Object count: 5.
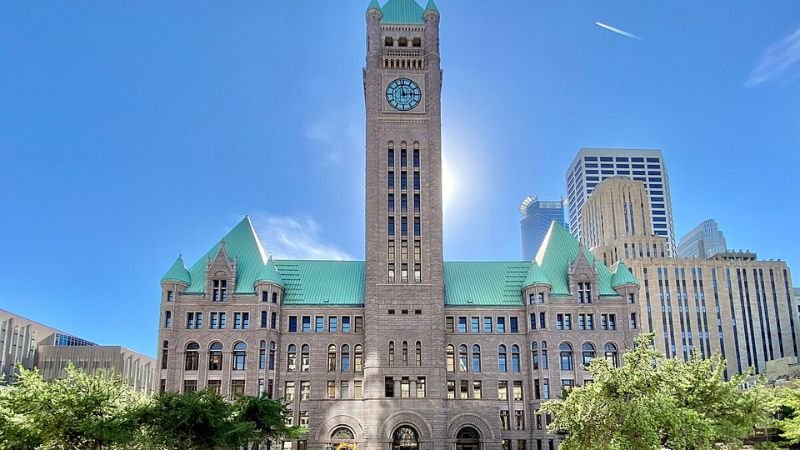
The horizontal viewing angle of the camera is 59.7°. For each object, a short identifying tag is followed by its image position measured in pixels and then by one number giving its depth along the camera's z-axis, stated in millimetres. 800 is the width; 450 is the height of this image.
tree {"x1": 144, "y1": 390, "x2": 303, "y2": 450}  48594
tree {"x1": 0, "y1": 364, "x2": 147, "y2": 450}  45406
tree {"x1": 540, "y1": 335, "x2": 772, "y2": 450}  40094
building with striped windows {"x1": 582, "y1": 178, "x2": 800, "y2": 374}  141875
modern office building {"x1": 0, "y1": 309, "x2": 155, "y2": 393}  122375
